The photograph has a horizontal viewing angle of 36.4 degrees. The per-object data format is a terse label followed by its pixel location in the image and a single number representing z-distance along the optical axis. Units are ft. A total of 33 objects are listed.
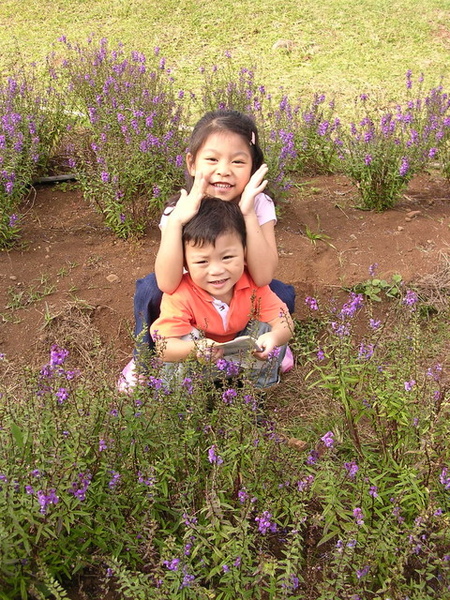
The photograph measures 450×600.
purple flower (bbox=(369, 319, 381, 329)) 7.88
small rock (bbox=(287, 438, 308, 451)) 9.32
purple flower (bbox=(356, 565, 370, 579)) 6.42
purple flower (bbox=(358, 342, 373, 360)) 7.80
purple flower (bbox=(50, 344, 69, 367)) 6.91
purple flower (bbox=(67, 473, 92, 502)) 6.72
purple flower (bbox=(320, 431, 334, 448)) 6.87
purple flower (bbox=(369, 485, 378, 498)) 7.04
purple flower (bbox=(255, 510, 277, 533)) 6.64
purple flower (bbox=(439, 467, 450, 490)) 6.87
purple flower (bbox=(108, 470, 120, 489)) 7.02
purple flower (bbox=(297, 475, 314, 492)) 6.90
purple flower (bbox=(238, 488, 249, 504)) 6.64
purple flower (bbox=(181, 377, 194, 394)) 8.02
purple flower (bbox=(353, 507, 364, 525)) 6.40
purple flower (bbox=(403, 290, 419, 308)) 8.20
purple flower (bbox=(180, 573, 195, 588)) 6.21
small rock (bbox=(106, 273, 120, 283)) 14.08
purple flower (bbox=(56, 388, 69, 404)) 6.80
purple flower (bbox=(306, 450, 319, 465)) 7.41
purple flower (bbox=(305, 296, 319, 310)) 8.08
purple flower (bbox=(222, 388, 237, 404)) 7.96
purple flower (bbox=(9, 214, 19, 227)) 14.19
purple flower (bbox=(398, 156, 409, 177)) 15.24
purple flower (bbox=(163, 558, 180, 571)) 6.20
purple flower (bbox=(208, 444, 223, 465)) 6.79
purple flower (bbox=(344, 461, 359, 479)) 7.09
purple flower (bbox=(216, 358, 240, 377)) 8.70
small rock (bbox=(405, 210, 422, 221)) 16.46
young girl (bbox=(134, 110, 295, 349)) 10.28
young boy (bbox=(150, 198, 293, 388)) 10.07
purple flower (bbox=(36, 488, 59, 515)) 6.25
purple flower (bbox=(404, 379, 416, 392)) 7.22
